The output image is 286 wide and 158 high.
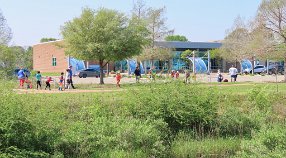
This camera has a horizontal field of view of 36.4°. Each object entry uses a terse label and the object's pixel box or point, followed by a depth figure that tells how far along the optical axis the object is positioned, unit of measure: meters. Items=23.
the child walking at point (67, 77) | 29.64
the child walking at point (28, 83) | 29.35
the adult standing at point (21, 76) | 28.10
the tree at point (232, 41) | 67.88
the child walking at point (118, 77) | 31.33
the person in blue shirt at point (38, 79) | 29.40
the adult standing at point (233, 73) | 39.22
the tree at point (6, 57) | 46.88
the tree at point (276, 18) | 37.97
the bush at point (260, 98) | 17.36
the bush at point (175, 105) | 14.58
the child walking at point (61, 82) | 28.82
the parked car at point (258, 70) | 72.62
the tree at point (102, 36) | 33.53
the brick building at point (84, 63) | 73.56
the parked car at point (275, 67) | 67.56
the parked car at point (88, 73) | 60.23
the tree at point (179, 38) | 134.27
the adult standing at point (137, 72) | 35.80
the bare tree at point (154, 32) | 55.16
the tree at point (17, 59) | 52.81
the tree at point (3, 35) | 52.96
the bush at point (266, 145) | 10.18
